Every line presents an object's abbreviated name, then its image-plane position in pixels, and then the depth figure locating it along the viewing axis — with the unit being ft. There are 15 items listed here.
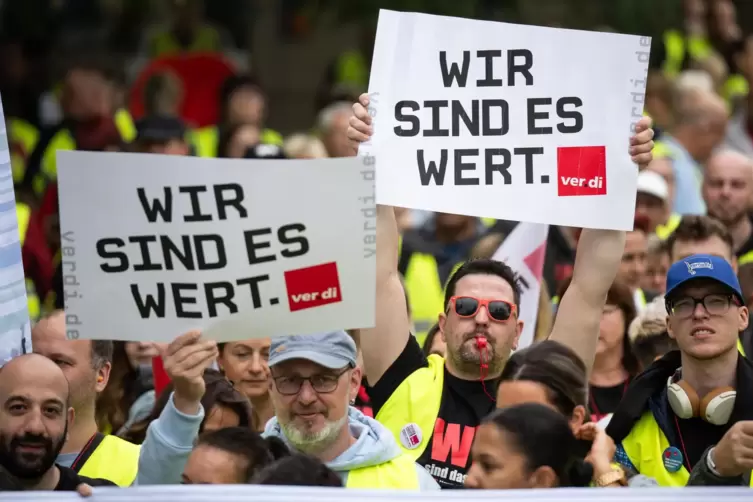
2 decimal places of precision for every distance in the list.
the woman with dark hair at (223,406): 39.58
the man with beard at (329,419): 36.35
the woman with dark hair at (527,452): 31.63
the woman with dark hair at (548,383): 34.55
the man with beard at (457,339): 40.11
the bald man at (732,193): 59.52
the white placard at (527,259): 47.93
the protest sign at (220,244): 35.32
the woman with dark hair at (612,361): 47.24
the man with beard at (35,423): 34.35
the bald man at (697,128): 74.69
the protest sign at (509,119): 39.88
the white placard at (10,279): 37.99
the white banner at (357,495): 29.84
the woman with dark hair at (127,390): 45.80
